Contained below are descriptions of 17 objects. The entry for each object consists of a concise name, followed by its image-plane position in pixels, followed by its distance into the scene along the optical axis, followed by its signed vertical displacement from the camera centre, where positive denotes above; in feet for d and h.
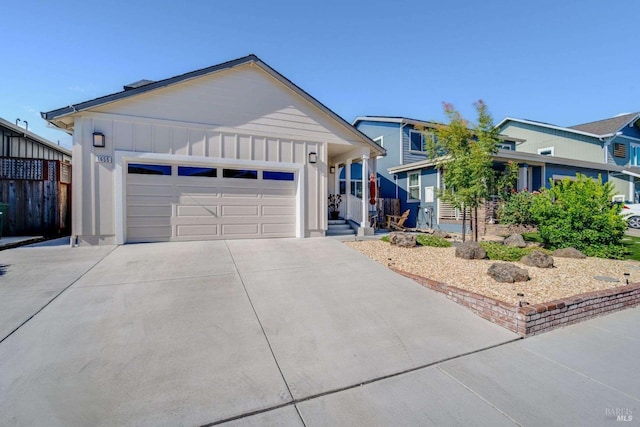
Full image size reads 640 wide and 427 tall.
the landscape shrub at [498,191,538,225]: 37.58 +0.02
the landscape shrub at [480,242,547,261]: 21.06 -3.18
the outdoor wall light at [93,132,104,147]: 22.66 +5.51
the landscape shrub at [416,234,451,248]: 26.01 -2.90
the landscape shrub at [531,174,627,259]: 23.48 -0.79
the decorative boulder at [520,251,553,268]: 19.11 -3.32
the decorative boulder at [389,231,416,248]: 25.07 -2.60
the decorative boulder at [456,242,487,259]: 20.94 -3.03
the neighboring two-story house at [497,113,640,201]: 58.70 +15.21
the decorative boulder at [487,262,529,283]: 15.80 -3.50
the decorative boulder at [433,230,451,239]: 36.23 -3.04
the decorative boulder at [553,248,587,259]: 22.27 -3.36
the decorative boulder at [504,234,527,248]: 26.91 -2.98
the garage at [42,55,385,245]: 22.97 +4.63
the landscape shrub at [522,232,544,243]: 30.24 -2.97
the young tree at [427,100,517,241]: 25.64 +4.94
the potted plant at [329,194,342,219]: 38.09 +1.04
